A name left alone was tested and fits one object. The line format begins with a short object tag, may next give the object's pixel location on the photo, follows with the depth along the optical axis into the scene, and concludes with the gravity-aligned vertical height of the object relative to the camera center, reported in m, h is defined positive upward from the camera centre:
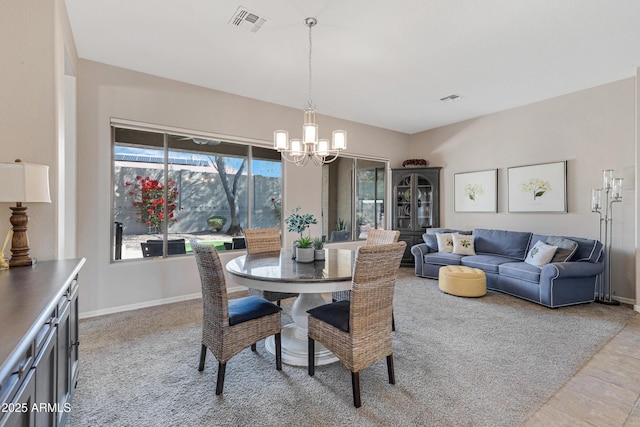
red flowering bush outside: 3.80 +0.18
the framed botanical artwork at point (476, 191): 5.32 +0.40
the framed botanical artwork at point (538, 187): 4.47 +0.39
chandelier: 2.81 +0.73
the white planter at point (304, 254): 2.65 -0.38
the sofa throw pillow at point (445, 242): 5.20 -0.54
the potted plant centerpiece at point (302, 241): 2.65 -0.26
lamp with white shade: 1.74 +0.13
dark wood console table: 0.86 -0.50
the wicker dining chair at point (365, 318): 1.84 -0.73
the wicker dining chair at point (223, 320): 1.97 -0.77
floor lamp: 3.91 -0.15
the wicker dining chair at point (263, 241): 3.41 -0.33
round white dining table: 2.06 -0.48
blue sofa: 3.63 -0.78
